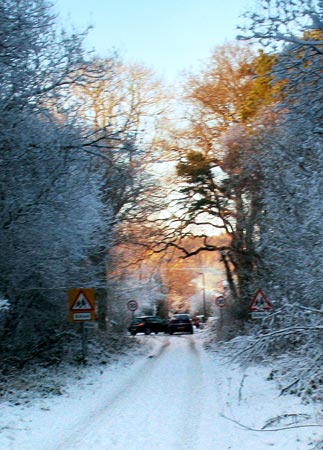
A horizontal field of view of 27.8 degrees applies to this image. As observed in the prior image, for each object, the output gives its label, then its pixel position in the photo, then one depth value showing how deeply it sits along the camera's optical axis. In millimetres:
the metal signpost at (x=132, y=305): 33156
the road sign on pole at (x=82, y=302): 18656
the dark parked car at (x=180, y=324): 47781
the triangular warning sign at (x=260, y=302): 20052
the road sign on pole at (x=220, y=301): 34625
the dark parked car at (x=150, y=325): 47719
